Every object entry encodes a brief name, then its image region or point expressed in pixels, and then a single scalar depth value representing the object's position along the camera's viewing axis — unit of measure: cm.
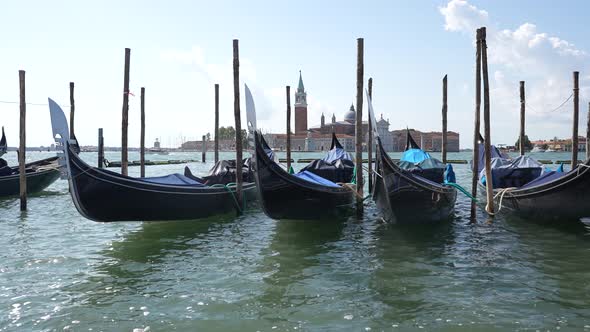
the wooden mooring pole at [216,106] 1561
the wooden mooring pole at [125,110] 998
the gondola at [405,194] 766
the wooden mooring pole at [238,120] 948
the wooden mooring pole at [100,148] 1812
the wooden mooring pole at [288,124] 1528
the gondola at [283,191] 734
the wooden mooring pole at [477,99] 857
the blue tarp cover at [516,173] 993
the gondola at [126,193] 643
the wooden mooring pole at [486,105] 843
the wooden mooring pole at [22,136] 1008
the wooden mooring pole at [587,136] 1177
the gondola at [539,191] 747
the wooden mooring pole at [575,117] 1120
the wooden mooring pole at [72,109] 1420
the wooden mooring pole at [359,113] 870
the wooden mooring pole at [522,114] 1299
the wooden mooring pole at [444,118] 1185
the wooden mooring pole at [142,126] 1379
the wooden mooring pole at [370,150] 1251
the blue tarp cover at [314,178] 873
